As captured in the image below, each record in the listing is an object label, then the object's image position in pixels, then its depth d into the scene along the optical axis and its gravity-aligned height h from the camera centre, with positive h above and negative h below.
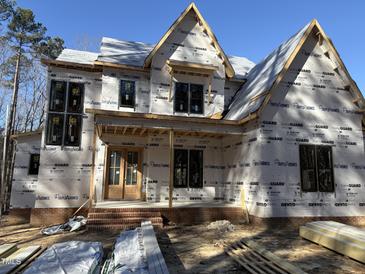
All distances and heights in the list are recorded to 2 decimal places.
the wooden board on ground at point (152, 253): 4.68 -1.51
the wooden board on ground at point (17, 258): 5.10 -1.73
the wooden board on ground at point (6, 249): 6.28 -1.78
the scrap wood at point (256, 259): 5.01 -1.63
